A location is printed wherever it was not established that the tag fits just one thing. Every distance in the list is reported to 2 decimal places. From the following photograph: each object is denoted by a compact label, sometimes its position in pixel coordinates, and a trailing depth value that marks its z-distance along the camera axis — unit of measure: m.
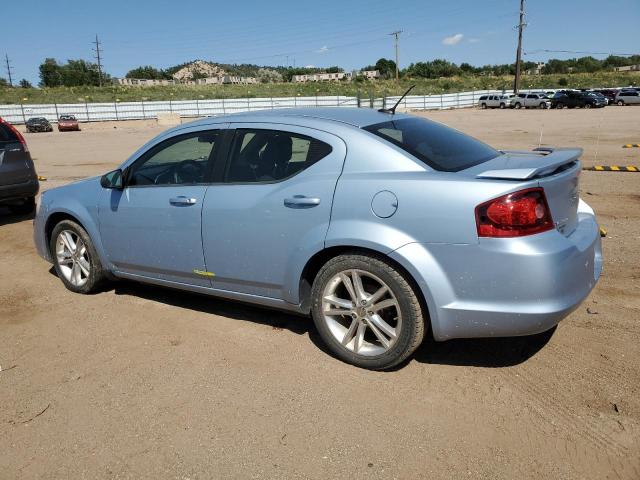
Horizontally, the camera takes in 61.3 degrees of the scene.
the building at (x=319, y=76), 163.25
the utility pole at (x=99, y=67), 100.00
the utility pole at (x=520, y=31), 61.18
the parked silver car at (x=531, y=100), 46.59
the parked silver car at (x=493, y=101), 50.97
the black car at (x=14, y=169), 7.79
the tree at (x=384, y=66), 120.85
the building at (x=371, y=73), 120.26
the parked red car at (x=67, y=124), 41.00
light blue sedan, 2.90
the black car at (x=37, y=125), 41.03
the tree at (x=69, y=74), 109.19
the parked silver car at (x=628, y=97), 45.56
